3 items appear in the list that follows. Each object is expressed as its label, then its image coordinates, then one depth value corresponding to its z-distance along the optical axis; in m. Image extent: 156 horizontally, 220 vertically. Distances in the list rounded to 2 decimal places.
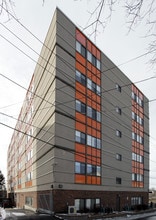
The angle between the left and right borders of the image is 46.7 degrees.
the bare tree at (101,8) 2.65
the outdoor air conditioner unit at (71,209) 16.59
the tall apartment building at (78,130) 17.99
